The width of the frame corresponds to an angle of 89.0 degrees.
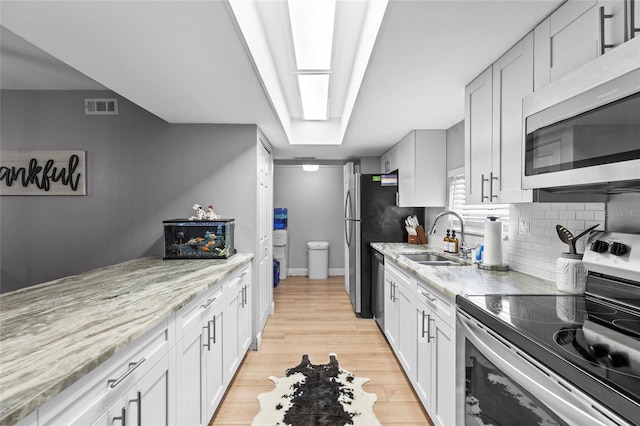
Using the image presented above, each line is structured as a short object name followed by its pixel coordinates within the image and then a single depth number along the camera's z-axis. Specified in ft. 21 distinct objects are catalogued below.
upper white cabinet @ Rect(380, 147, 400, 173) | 13.79
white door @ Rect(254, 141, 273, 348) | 11.02
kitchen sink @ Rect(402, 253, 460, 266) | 9.89
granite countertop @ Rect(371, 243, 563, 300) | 5.32
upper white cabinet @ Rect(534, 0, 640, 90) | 3.74
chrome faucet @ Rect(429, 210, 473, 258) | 9.12
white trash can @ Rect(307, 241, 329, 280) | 20.95
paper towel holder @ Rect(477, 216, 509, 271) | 7.00
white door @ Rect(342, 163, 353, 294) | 15.68
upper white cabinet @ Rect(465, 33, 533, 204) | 5.42
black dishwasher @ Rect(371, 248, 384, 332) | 11.58
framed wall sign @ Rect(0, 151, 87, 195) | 9.99
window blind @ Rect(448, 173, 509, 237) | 7.91
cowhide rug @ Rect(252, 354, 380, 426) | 6.81
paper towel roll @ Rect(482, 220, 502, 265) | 6.88
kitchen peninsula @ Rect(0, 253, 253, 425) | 2.55
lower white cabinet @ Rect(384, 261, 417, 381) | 7.73
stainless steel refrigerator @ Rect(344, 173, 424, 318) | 13.37
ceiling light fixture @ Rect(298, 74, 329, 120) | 8.76
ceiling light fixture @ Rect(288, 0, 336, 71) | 5.82
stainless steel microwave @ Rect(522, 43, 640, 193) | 3.14
